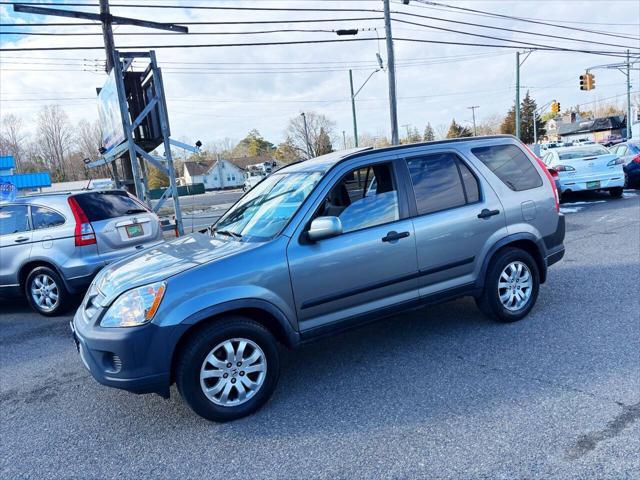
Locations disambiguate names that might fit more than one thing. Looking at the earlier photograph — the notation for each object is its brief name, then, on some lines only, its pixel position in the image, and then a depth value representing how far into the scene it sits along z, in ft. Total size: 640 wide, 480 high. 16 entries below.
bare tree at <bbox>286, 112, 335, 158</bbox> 212.70
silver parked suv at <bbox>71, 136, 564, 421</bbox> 9.93
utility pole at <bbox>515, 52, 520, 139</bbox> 92.73
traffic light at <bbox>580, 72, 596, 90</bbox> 85.20
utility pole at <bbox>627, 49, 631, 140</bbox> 128.65
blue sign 31.50
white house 285.64
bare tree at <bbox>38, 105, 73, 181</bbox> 230.68
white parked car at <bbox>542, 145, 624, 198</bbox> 39.60
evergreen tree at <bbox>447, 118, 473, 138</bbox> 274.16
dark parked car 46.62
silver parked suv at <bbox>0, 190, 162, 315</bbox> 19.71
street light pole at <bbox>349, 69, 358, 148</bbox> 100.15
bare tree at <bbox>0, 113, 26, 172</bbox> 198.80
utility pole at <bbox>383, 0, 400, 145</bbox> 60.47
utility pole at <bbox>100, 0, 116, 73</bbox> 38.63
